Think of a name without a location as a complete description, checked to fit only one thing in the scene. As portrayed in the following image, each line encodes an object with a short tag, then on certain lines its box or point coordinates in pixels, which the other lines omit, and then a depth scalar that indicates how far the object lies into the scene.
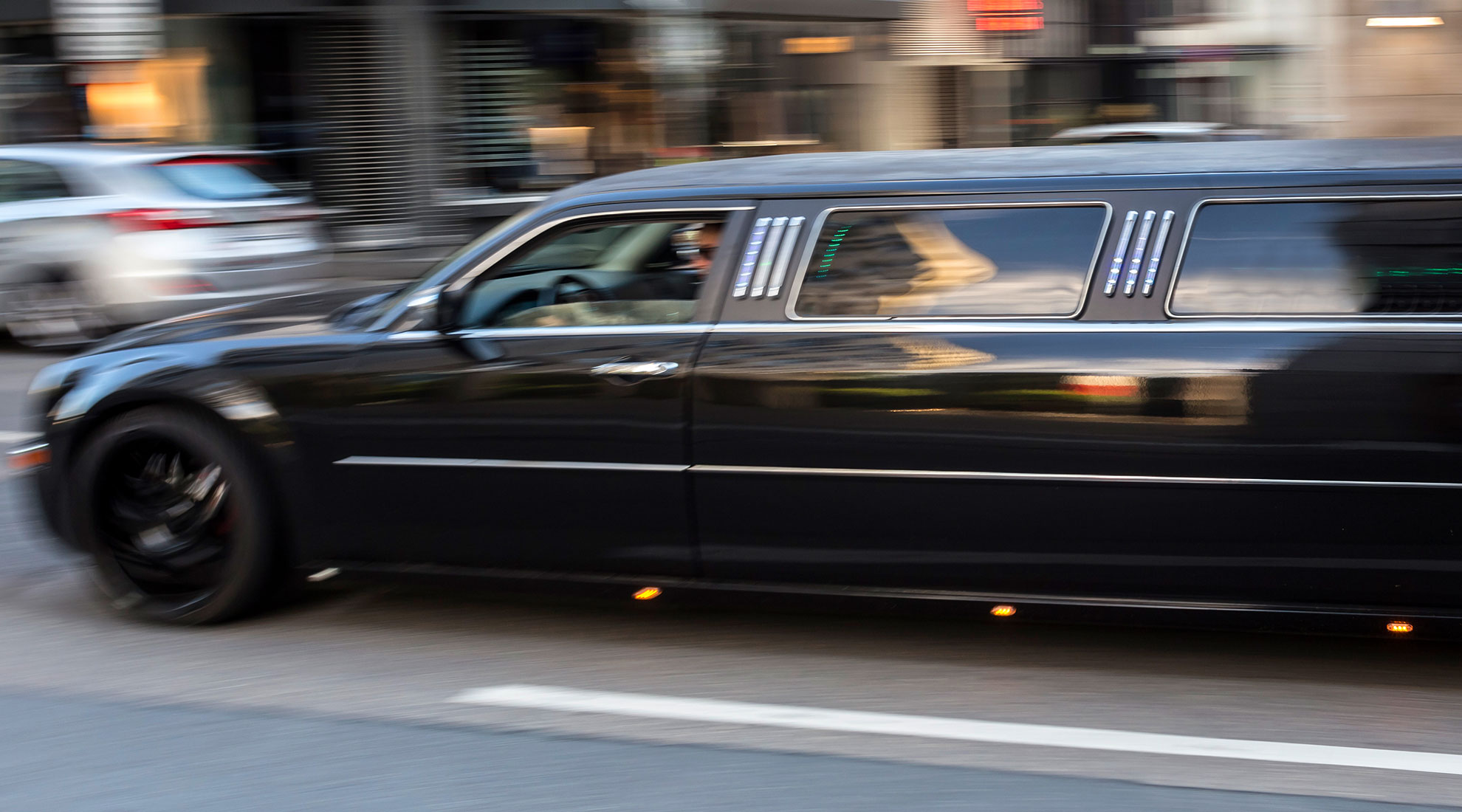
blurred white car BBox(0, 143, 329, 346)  19.17
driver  8.04
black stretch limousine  6.95
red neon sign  46.78
